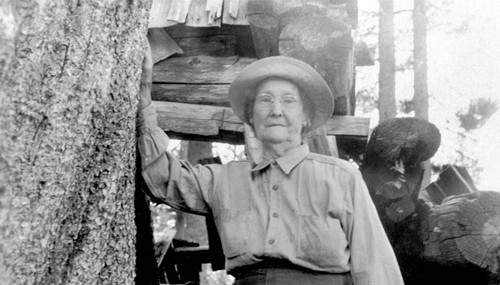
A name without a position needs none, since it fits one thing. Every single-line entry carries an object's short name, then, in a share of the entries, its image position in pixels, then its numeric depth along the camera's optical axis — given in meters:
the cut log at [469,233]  3.94
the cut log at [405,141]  4.29
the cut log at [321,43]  3.67
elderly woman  2.86
